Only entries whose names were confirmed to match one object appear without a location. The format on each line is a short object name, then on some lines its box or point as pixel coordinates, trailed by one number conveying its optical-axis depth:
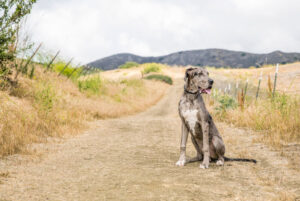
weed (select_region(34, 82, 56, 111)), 7.11
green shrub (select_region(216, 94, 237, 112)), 10.37
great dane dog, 4.02
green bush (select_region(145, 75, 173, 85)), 34.51
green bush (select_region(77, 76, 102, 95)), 12.66
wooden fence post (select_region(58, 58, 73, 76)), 11.91
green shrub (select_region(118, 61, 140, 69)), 55.75
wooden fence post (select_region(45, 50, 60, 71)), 11.03
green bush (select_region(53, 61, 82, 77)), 11.89
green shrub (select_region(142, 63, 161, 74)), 44.78
